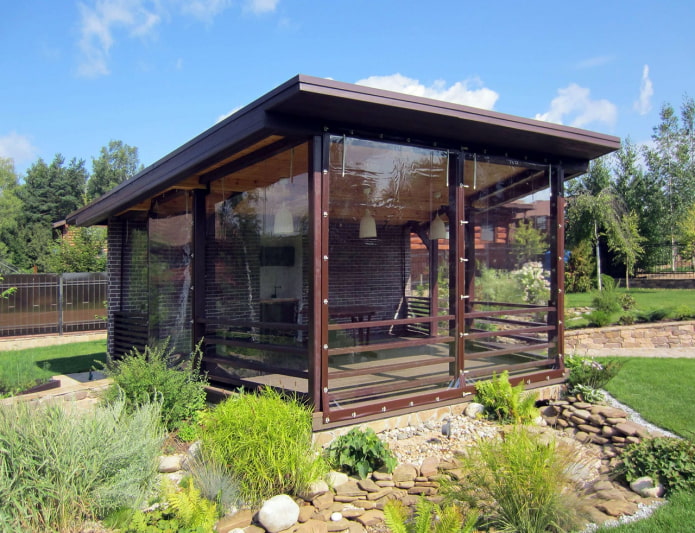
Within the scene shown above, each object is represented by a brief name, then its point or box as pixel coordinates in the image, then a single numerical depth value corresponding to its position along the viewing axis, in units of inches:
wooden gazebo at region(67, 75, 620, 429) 177.9
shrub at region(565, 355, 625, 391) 224.2
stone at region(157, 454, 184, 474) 168.6
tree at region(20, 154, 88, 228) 1400.1
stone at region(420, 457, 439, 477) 161.0
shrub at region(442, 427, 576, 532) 118.0
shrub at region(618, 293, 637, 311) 457.9
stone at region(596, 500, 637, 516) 132.5
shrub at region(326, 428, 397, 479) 162.1
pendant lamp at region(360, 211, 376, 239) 263.1
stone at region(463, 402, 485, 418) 203.9
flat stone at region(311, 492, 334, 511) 144.8
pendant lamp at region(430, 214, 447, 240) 222.1
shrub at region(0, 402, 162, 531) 119.9
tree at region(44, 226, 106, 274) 595.8
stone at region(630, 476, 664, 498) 141.5
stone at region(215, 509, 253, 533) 134.9
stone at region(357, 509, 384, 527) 135.6
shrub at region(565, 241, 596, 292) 745.7
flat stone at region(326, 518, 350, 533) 133.6
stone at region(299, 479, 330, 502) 148.3
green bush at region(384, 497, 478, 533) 106.8
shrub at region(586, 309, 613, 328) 386.9
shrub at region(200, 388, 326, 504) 146.6
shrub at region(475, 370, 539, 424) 199.5
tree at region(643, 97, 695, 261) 935.7
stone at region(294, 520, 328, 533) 132.5
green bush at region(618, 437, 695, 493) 141.9
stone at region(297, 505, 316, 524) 138.8
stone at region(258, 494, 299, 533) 134.0
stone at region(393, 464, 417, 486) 158.6
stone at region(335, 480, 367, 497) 151.2
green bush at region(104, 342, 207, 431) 191.6
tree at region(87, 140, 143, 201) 1636.1
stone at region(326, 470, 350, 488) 156.3
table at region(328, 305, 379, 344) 271.1
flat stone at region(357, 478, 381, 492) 152.8
